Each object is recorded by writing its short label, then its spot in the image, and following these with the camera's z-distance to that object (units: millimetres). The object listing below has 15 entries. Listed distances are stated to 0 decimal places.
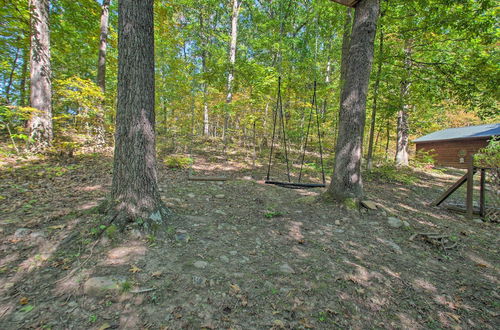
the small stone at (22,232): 2229
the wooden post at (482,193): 4602
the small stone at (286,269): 2117
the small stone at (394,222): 3369
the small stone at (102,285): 1642
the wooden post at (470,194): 4507
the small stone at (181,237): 2480
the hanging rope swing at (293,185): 4024
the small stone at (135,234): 2324
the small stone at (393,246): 2723
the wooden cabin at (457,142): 13766
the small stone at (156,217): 2557
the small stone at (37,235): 2205
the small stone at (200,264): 2059
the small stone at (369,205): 3602
